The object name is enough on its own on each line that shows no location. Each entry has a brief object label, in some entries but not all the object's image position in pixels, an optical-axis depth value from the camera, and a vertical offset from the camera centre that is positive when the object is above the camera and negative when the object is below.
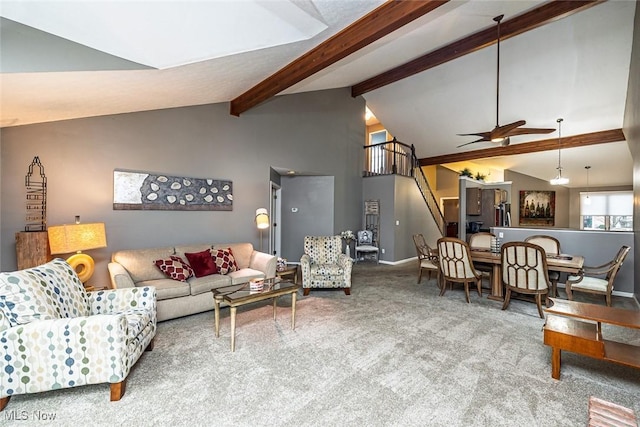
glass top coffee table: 2.68 -0.90
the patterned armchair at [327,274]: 4.51 -1.05
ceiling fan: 4.12 +1.20
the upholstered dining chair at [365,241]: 7.66 -0.87
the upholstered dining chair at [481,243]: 4.83 -0.66
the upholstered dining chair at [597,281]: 3.57 -0.98
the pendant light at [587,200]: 9.92 +0.34
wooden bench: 2.02 -0.98
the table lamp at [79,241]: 2.88 -0.34
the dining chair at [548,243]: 4.69 -0.58
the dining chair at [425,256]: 5.07 -0.87
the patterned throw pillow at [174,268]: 3.59 -0.77
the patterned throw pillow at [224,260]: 4.02 -0.74
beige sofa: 3.27 -0.91
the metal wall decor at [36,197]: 3.14 +0.15
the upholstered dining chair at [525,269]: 3.40 -0.75
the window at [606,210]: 9.23 -0.02
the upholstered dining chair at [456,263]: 4.09 -0.80
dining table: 3.73 -0.75
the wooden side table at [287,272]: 4.40 -1.00
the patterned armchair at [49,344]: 1.83 -0.91
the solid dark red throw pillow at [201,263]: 3.81 -0.75
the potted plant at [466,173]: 9.16 +1.24
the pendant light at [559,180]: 6.75 +0.72
